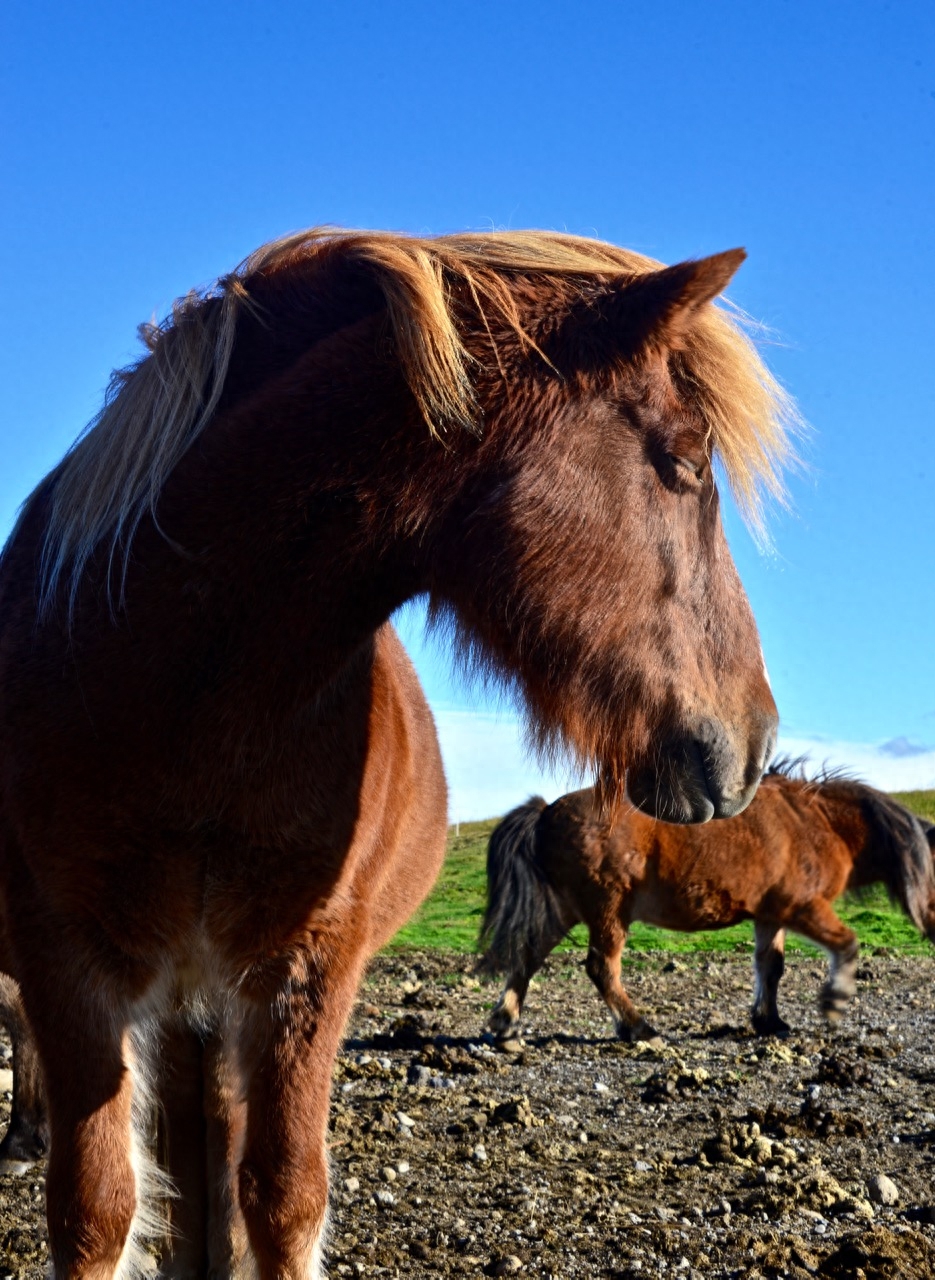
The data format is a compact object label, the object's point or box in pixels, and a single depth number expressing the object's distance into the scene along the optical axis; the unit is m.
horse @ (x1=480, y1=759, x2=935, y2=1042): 8.74
